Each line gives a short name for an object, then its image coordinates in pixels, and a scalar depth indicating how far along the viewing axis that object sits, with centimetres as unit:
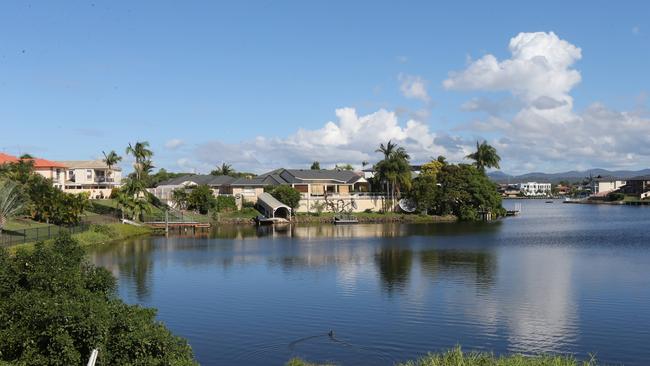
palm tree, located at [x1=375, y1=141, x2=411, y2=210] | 10750
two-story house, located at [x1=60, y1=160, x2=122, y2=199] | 11498
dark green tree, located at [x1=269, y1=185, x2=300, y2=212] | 10494
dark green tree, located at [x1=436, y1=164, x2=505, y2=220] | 10556
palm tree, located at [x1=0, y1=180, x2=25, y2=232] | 5512
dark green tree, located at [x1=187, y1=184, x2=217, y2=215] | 10181
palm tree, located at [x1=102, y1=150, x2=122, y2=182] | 11125
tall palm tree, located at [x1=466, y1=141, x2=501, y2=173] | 12544
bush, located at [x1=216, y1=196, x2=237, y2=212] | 10393
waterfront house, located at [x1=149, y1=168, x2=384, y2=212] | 11006
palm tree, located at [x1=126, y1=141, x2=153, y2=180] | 9775
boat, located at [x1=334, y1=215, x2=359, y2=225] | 9931
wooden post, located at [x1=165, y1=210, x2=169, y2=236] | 8606
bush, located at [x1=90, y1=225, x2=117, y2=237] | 7100
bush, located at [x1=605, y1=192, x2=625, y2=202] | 19214
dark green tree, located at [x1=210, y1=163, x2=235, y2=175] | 15438
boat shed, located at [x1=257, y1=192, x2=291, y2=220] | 10162
